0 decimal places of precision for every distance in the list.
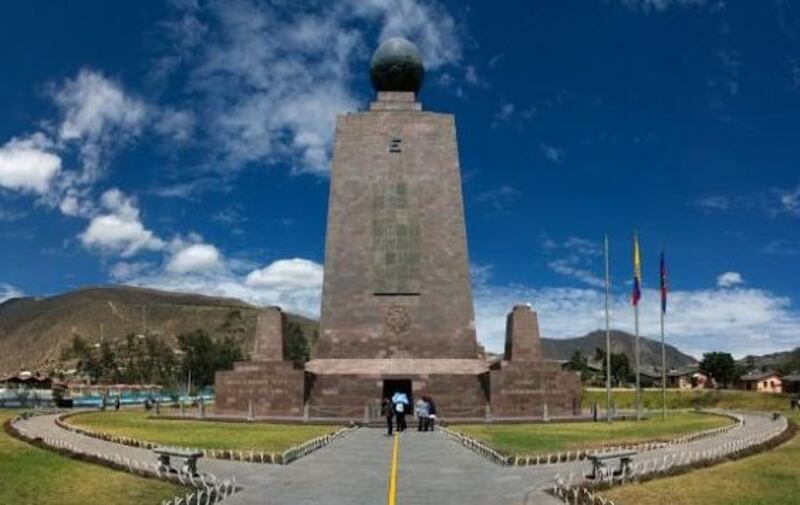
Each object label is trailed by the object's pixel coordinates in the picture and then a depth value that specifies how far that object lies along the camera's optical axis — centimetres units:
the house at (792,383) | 9212
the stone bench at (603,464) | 1541
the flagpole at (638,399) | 3691
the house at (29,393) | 5453
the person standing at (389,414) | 2795
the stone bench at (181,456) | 1527
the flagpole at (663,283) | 3947
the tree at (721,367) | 10894
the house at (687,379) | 11981
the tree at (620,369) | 11619
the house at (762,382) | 10825
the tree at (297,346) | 10538
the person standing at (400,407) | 2884
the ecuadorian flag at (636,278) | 3797
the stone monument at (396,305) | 3653
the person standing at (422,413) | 2938
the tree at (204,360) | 10462
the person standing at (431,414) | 2990
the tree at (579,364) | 10983
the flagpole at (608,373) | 3376
